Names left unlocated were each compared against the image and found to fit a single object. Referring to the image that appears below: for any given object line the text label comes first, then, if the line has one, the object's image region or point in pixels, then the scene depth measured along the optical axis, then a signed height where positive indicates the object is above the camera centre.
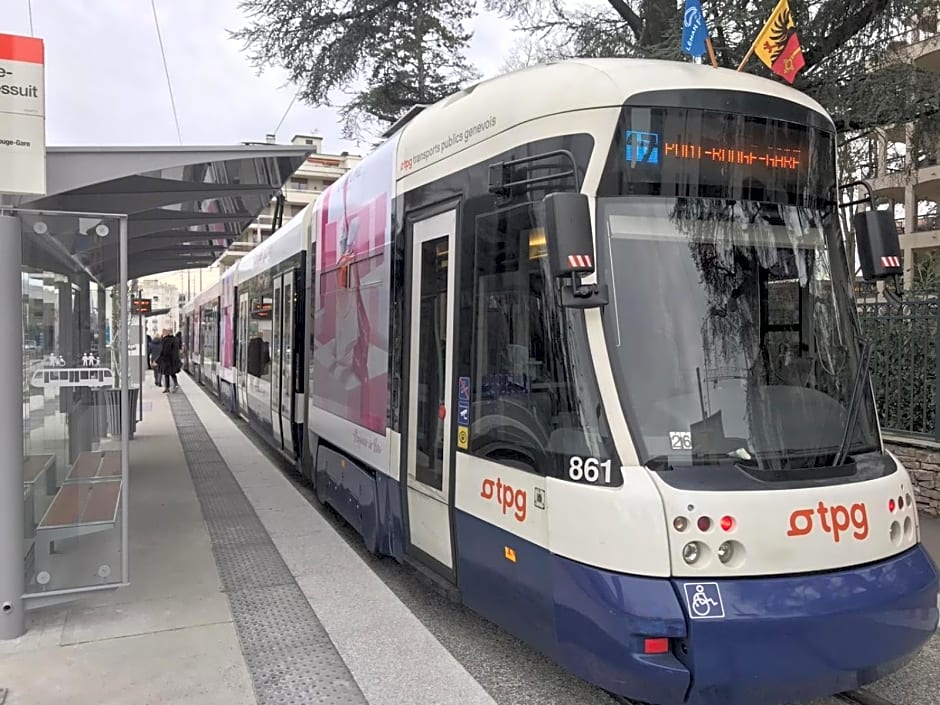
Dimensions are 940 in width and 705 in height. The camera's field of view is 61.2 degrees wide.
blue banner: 5.11 +1.97
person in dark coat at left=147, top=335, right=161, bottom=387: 28.48 -0.50
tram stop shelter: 4.72 -0.10
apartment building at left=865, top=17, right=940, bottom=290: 10.05 +2.74
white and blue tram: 3.36 -0.30
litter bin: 5.57 -0.50
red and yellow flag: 5.03 +1.97
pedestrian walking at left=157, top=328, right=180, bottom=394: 22.28 -0.56
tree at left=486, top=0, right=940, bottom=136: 9.17 +3.53
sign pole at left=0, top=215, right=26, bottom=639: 4.67 -0.59
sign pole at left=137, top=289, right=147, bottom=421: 14.18 +0.24
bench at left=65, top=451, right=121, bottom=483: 5.70 -0.95
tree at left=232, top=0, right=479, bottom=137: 14.62 +5.65
